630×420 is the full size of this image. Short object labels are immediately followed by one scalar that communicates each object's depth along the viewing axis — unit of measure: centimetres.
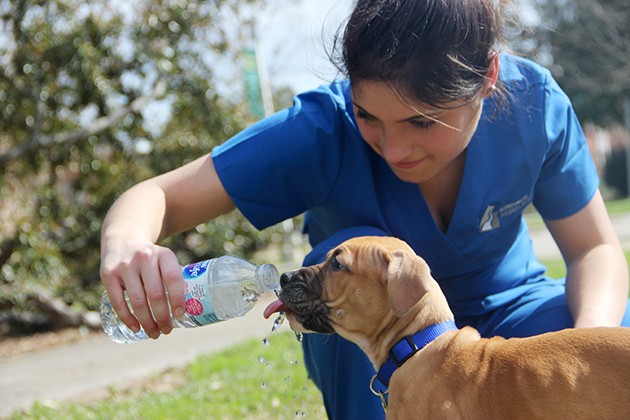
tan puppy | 264
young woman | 299
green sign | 1245
